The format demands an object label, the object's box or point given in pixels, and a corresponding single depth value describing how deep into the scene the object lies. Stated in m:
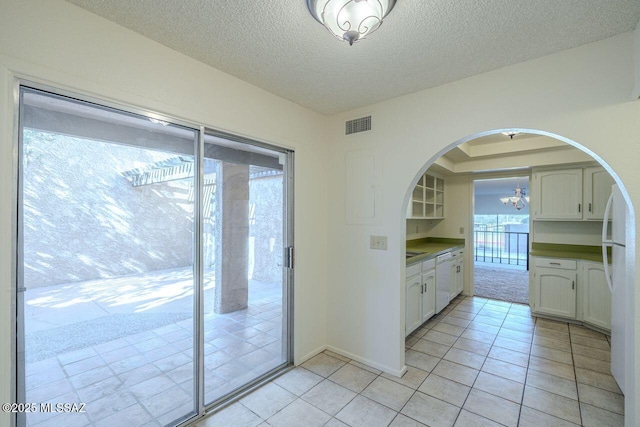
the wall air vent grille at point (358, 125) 2.70
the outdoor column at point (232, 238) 2.19
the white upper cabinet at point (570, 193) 3.68
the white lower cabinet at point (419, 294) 3.06
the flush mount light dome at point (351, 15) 1.24
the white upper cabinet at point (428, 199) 4.41
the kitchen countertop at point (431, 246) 3.36
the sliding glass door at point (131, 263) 1.41
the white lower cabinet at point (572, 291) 3.30
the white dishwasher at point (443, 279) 3.77
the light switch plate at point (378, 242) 2.56
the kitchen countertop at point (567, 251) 3.59
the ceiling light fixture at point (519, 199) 6.57
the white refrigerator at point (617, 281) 2.11
